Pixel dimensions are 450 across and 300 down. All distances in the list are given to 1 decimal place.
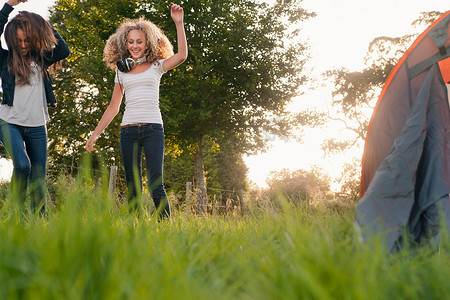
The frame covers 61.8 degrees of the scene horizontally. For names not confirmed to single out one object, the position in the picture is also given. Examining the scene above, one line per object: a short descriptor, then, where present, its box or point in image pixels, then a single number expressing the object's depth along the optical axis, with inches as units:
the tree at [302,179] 578.2
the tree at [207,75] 444.1
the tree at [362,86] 563.8
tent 89.3
